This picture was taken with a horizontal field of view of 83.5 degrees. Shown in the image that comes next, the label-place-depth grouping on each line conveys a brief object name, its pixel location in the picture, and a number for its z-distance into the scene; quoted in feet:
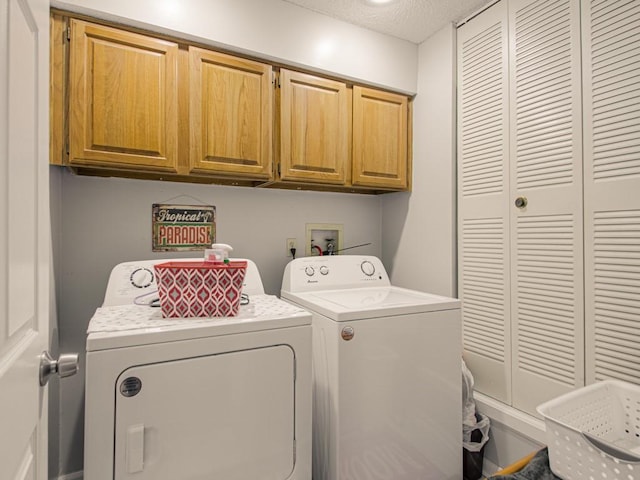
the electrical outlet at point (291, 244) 7.55
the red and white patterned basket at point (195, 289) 4.22
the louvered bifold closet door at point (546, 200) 5.10
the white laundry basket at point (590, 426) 3.80
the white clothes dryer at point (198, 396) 3.54
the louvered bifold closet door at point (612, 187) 4.50
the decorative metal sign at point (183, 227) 6.42
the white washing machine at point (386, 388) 4.88
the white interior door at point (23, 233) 1.78
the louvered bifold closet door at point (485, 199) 6.07
